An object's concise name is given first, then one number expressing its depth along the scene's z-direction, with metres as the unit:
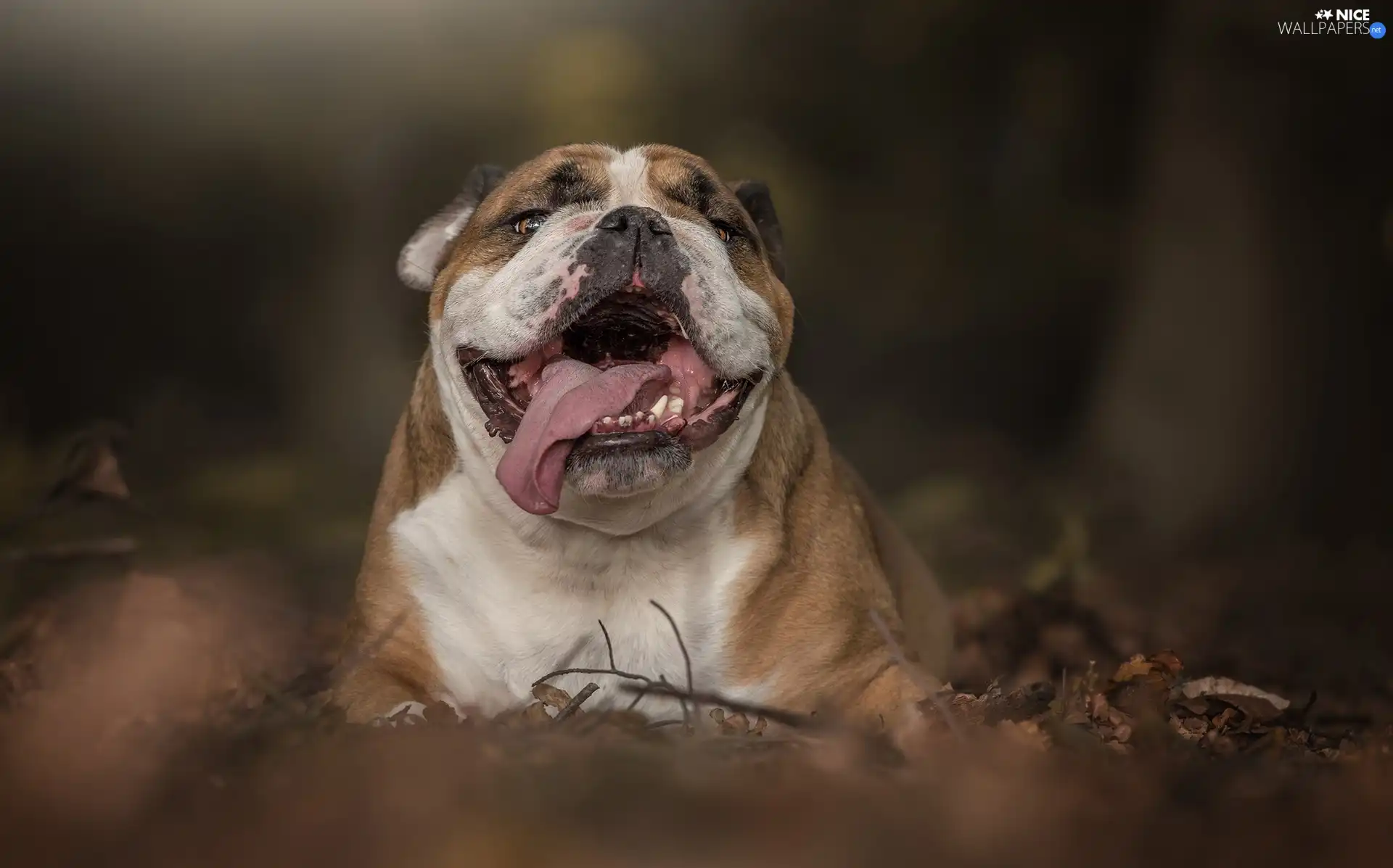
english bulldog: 3.74
